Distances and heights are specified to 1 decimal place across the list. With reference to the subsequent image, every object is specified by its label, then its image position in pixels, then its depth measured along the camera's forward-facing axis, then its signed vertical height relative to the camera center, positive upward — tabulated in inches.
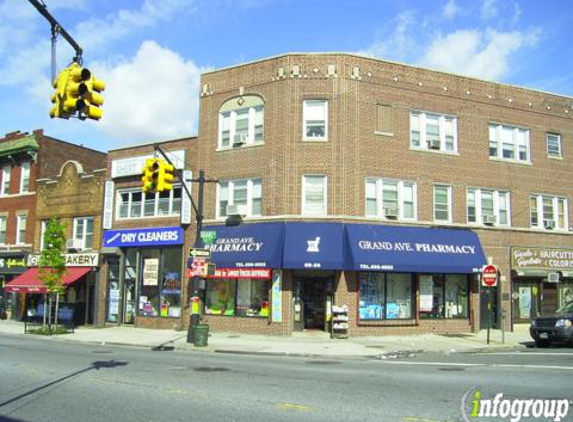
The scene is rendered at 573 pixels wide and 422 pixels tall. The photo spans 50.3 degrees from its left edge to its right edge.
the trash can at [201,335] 855.7 -61.6
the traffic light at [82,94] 375.6 +119.3
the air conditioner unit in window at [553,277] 1139.9 +39.2
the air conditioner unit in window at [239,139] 1090.7 +270.8
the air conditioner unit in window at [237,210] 1066.7 +141.9
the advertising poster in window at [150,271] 1180.5 +36.0
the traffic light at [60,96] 379.2 +119.1
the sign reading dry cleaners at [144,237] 1144.2 +101.2
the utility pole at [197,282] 886.4 +12.5
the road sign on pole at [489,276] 858.1 +29.2
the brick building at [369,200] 1008.9 +166.3
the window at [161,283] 1151.0 +12.7
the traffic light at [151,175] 721.5 +135.1
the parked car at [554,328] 811.4 -39.5
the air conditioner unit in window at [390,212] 1045.2 +140.8
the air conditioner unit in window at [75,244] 1294.3 +92.5
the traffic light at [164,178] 722.8 +132.3
